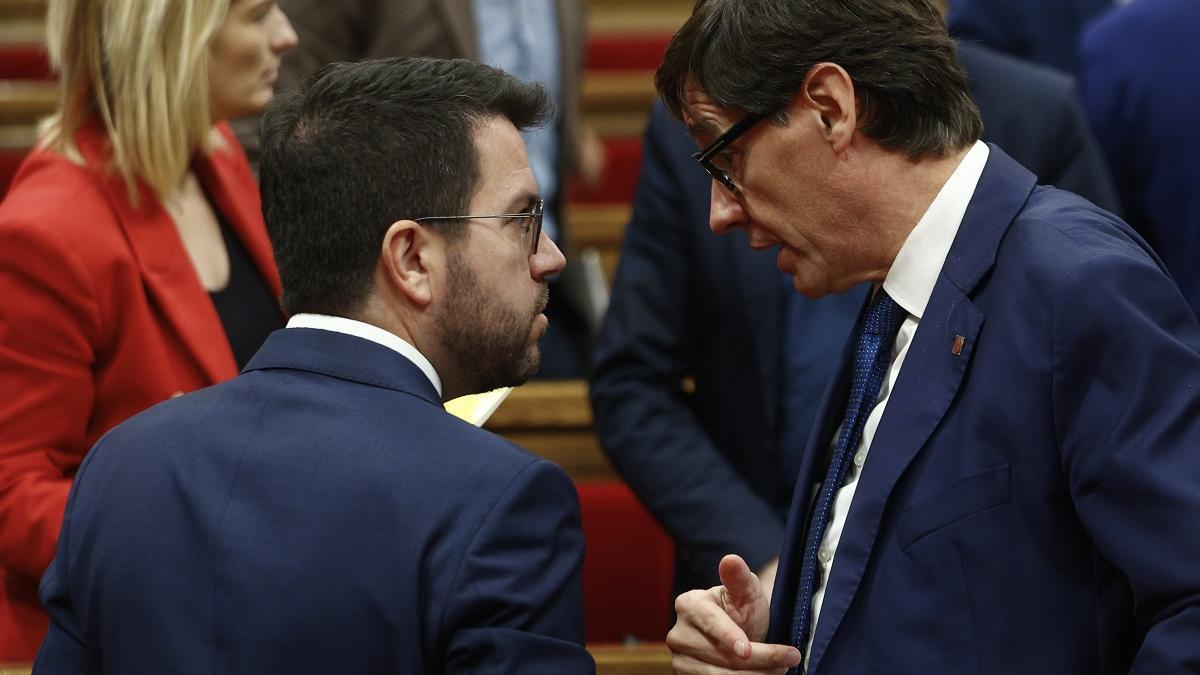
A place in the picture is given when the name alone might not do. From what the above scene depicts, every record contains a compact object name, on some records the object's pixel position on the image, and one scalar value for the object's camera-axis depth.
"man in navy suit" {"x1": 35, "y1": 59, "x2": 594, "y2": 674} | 8.37
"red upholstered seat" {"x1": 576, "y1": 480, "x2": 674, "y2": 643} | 9.63
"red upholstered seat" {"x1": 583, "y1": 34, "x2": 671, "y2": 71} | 18.13
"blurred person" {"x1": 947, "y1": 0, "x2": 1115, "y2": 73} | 10.29
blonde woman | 8.87
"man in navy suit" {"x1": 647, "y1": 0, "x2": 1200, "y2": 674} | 8.35
